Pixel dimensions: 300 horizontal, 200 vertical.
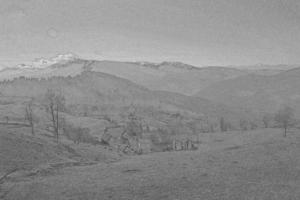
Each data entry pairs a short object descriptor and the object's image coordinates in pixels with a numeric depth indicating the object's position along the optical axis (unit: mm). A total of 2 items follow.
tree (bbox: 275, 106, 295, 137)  159750
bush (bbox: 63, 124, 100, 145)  117350
